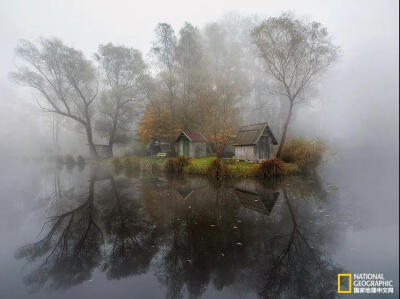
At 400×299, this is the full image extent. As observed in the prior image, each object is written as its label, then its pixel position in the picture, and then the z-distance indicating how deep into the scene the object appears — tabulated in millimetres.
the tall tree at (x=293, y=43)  19578
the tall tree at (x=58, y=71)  26859
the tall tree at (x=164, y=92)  26391
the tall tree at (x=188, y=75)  27328
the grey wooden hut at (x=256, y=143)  19802
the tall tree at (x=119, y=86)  30344
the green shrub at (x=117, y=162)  25744
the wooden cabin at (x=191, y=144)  24984
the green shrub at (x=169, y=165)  19850
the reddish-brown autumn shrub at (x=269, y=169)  16312
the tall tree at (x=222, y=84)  23703
